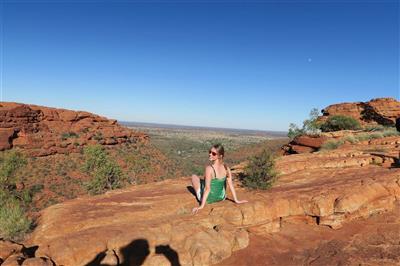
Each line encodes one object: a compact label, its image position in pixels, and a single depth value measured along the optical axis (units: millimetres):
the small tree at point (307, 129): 31886
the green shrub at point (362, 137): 18188
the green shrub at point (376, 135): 18281
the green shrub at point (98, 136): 57353
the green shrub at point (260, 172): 8414
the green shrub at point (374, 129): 24492
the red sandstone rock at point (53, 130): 47531
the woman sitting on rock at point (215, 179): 6598
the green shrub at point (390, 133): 18808
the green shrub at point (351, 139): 17312
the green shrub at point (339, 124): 32406
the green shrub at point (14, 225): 6234
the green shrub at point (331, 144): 17453
